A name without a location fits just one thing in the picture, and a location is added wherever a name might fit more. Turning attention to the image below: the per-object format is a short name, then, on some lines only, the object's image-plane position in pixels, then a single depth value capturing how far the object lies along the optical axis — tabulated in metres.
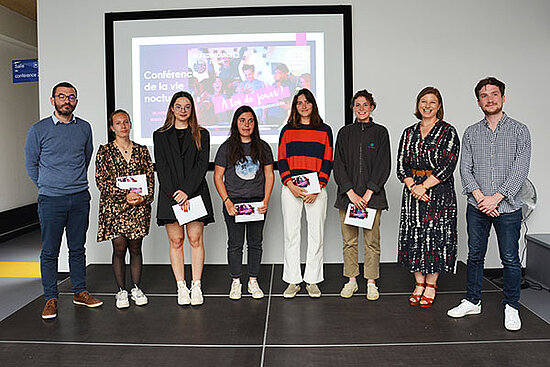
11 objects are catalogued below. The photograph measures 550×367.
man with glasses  3.55
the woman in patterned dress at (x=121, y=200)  3.66
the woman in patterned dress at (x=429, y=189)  3.45
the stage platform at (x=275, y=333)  2.81
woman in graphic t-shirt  3.77
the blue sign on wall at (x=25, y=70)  6.93
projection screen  4.77
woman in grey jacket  3.72
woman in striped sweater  3.80
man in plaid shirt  3.22
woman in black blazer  3.66
